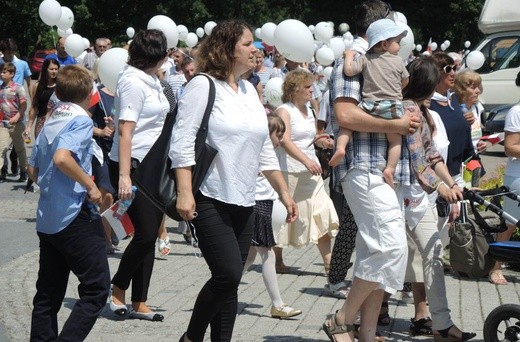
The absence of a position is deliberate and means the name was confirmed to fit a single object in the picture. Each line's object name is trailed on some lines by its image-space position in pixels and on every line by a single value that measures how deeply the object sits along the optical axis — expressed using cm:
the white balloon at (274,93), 1175
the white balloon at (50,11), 1888
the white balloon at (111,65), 952
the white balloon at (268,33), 1862
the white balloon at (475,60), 2295
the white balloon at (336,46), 1956
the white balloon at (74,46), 1705
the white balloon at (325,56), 1802
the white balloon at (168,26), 1330
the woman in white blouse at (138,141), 714
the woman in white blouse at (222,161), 555
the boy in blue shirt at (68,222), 586
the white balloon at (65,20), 1969
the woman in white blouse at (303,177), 912
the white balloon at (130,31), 3155
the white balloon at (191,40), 2148
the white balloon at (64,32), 2005
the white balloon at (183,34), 1991
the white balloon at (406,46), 1030
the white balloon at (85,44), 1748
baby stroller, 632
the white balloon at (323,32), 2150
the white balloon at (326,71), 1852
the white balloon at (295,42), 1307
